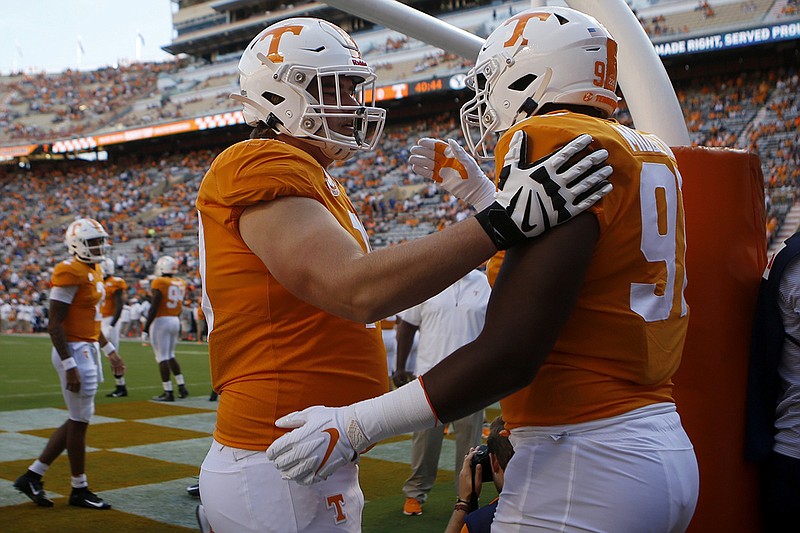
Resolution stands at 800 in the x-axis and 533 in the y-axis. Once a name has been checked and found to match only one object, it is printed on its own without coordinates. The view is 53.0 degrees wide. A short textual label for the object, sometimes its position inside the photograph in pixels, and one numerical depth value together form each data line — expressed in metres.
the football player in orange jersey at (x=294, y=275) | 1.74
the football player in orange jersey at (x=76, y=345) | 5.48
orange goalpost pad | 2.51
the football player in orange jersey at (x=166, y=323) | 10.73
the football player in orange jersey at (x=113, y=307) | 10.83
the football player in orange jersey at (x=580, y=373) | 1.56
